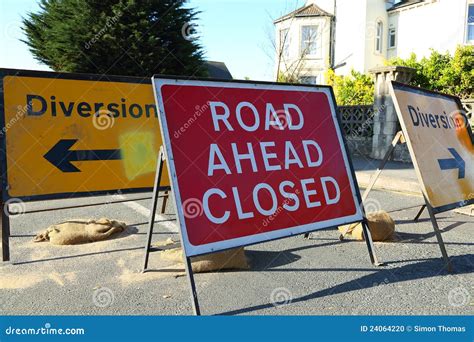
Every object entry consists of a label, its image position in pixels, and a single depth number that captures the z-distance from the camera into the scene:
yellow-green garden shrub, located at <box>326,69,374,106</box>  17.89
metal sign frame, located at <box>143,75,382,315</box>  2.81
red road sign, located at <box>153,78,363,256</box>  3.04
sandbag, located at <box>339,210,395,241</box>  4.49
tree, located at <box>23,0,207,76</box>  12.45
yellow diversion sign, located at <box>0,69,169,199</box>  4.18
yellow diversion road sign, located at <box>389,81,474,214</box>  3.80
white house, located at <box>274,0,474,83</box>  19.27
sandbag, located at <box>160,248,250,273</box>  3.60
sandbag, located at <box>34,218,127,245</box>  4.49
